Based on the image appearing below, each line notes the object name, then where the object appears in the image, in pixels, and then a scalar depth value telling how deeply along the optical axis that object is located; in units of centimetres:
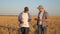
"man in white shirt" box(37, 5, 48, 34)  416
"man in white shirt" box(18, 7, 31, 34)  430
